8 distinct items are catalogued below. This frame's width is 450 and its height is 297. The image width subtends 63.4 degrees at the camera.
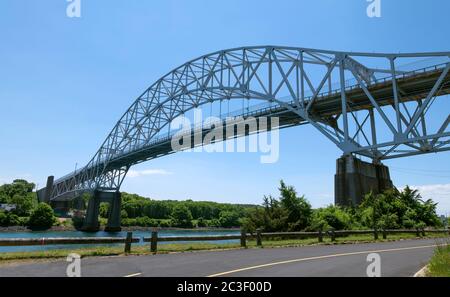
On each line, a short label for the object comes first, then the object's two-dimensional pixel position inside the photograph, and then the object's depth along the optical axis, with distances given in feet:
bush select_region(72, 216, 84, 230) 306.76
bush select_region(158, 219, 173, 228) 405.82
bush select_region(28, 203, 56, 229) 288.10
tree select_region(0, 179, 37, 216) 325.62
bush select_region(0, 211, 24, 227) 286.50
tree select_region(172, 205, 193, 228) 412.42
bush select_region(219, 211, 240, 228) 437.71
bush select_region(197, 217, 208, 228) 435.24
